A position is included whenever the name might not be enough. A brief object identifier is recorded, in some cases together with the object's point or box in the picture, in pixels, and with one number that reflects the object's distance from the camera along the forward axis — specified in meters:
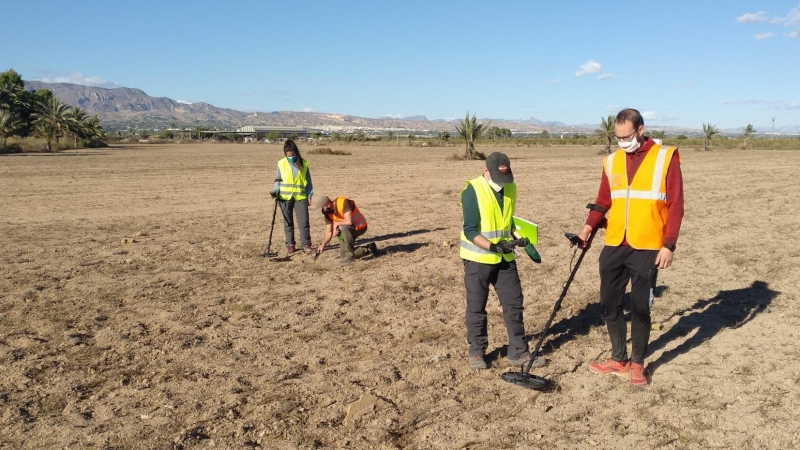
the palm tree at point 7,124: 41.09
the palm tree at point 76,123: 52.25
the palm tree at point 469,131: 37.31
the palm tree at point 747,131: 57.42
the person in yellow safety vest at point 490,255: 4.82
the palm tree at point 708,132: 51.94
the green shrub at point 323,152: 44.03
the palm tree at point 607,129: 45.97
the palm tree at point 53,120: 49.56
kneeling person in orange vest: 8.98
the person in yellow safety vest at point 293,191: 9.61
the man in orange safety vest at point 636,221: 4.39
